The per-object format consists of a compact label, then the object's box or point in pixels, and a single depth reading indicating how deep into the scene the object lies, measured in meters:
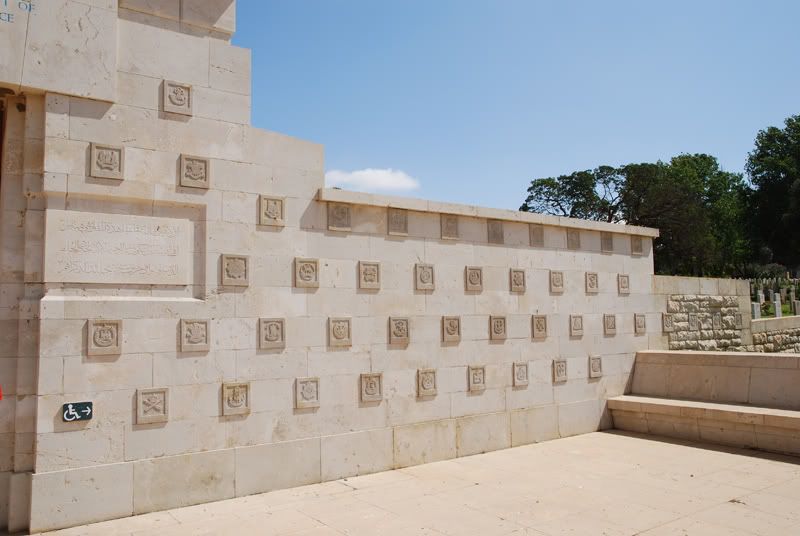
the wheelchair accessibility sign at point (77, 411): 5.96
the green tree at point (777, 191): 42.62
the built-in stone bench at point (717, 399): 8.73
